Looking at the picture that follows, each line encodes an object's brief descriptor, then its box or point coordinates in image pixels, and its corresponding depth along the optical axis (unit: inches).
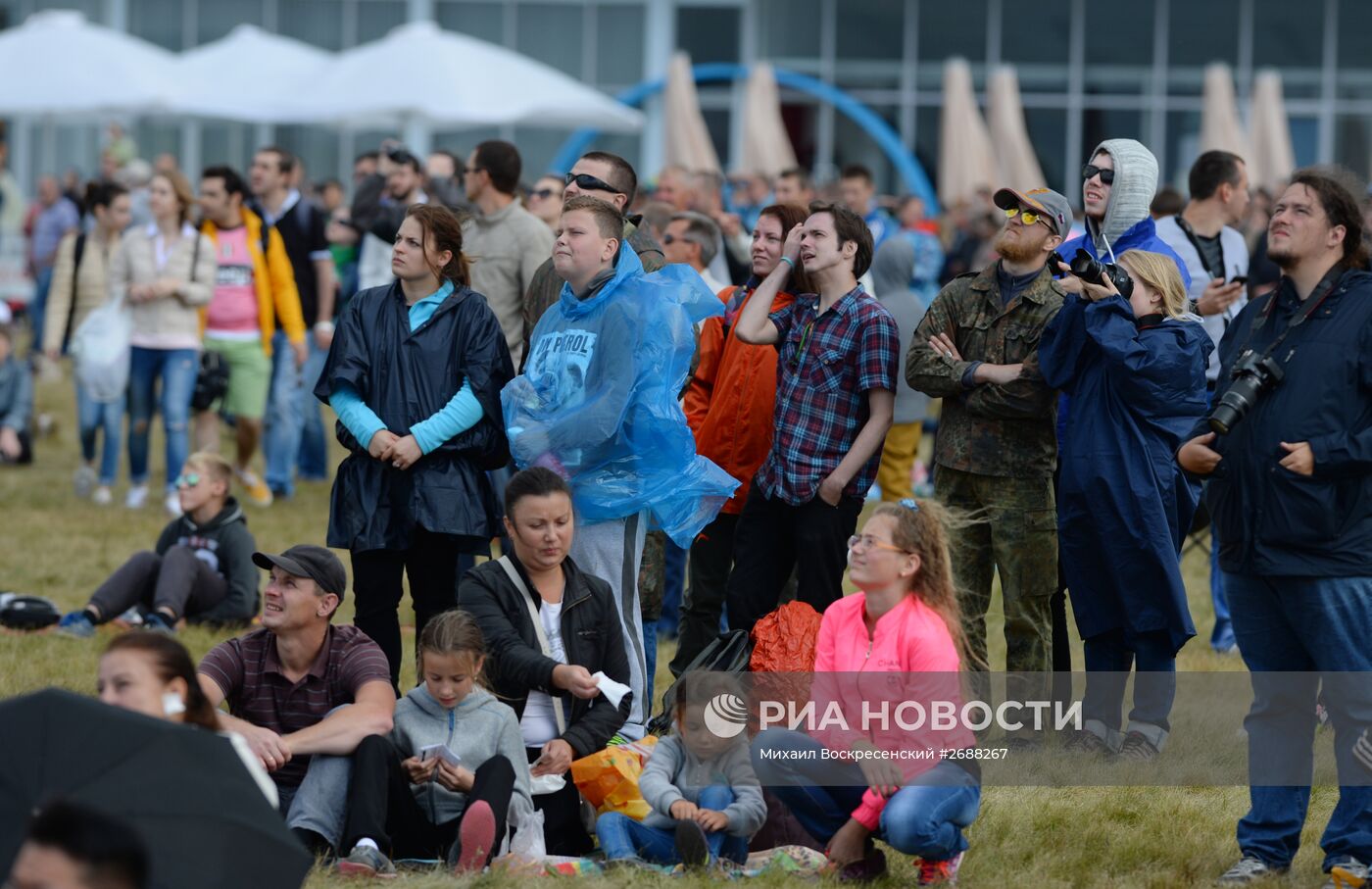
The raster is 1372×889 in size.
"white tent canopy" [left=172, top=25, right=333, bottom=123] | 1601.9
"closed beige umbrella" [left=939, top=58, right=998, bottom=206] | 2042.3
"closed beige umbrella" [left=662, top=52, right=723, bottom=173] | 1958.7
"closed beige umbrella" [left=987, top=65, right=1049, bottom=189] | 2096.5
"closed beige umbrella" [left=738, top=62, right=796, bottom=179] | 1985.7
